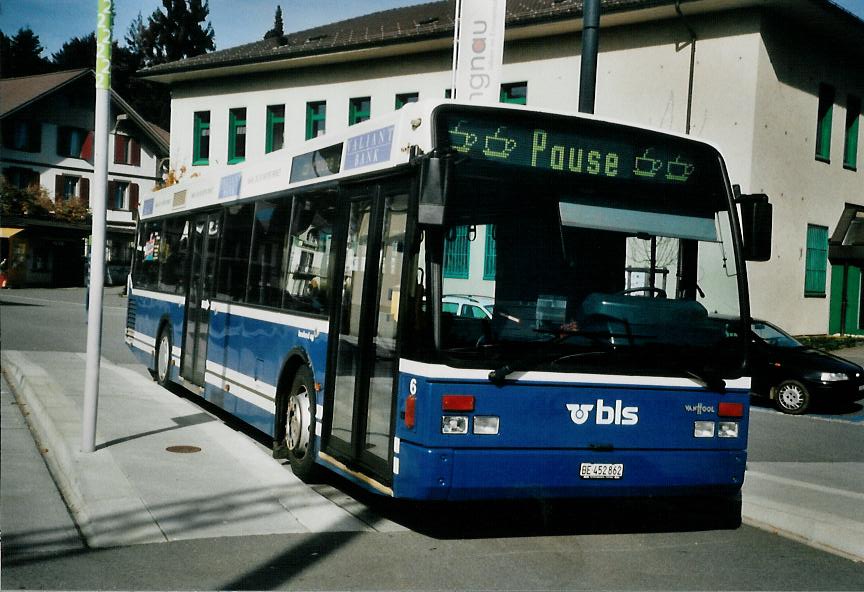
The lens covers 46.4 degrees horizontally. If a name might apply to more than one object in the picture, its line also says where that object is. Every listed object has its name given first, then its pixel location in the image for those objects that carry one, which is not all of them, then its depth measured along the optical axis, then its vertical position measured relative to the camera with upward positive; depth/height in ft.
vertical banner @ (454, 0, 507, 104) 46.93 +10.65
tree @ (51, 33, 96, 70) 158.40 +36.40
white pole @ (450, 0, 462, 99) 46.89 +12.00
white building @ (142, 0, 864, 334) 81.46 +18.42
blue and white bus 20.17 -0.65
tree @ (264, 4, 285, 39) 149.30 +37.98
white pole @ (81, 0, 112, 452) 25.90 +0.95
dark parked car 51.96 -4.14
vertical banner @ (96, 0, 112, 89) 25.77 +5.46
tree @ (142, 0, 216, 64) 231.50 +52.18
